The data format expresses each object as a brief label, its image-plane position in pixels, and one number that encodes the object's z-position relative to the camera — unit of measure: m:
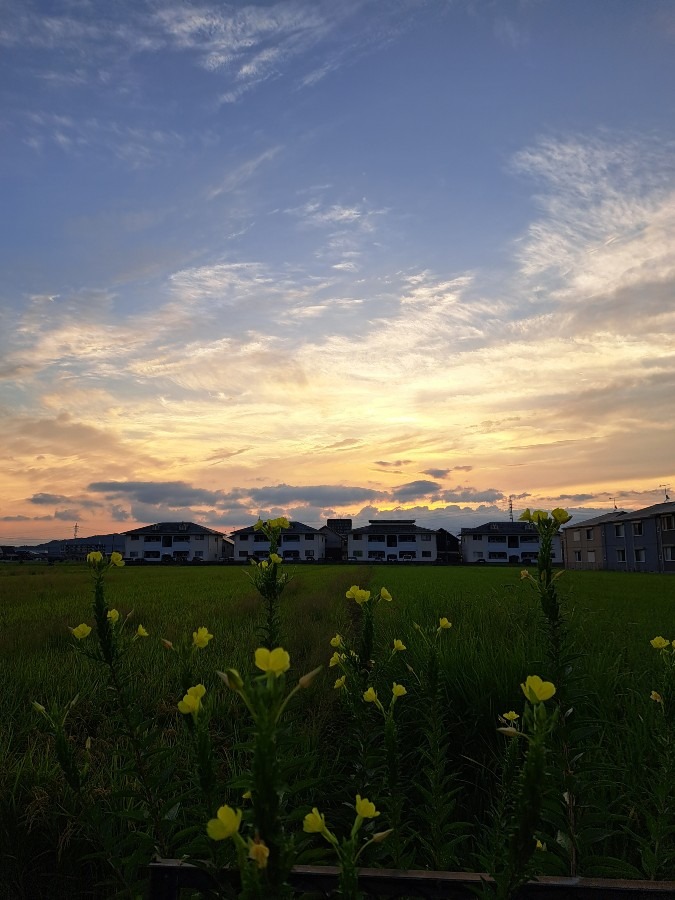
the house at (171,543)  102.56
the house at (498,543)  95.25
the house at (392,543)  96.06
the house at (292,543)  98.75
